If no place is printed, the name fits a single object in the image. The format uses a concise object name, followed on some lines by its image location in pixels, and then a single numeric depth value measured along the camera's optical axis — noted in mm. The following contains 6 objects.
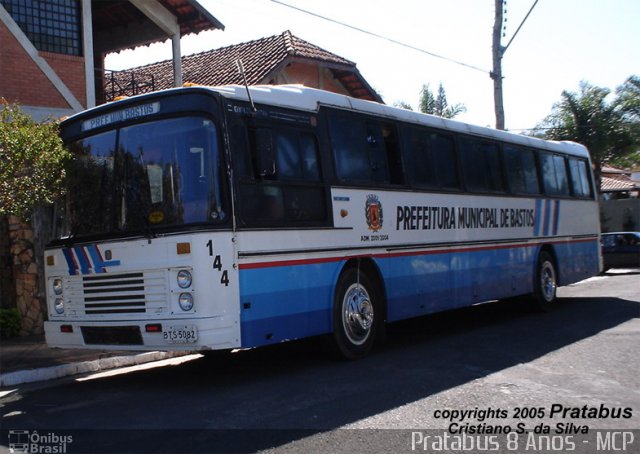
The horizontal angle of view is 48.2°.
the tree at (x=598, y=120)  30125
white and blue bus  7164
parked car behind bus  24547
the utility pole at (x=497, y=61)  20891
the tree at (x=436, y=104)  34719
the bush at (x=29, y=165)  8164
